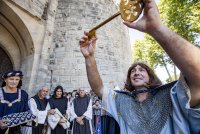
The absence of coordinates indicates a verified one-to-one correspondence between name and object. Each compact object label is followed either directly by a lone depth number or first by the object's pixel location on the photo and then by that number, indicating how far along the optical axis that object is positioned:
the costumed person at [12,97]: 1.97
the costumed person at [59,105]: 3.10
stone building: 4.06
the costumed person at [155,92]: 0.57
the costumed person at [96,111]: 3.87
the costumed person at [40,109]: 2.92
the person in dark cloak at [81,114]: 3.28
